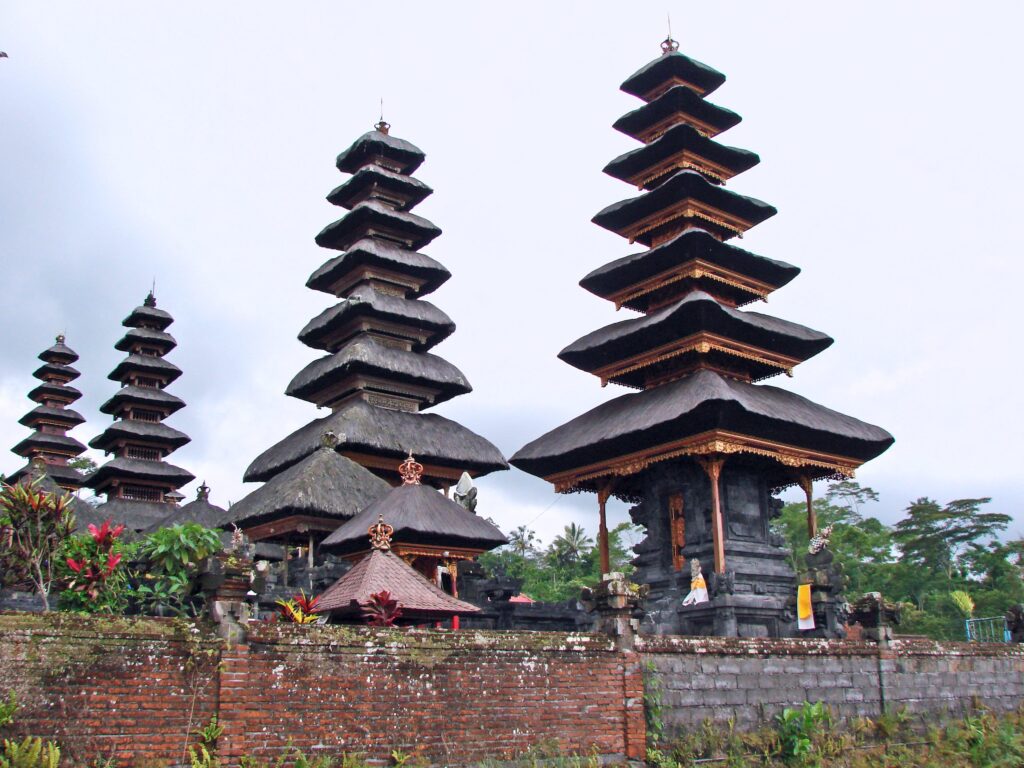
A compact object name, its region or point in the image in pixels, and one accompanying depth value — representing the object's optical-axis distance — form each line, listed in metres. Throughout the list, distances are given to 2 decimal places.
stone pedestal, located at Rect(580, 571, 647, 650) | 12.79
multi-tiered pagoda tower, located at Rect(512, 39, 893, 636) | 21.31
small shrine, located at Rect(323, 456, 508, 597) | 21.52
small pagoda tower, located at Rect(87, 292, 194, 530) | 41.78
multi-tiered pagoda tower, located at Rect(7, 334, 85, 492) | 49.19
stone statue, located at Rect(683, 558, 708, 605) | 19.89
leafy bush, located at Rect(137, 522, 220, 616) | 14.56
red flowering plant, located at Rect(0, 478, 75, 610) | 13.45
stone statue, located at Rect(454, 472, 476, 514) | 25.97
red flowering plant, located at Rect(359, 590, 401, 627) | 12.48
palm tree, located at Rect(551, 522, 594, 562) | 73.31
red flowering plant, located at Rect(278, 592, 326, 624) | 12.45
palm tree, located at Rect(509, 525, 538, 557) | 79.25
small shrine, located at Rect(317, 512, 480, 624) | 13.19
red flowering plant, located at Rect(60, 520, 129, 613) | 12.85
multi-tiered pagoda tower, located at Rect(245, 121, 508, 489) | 29.77
